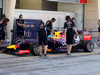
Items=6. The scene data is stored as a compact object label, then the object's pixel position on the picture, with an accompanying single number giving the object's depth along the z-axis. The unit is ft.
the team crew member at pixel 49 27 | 43.71
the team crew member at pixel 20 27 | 50.03
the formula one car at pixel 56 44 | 36.35
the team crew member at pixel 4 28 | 44.01
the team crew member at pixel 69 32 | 36.81
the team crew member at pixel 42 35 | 34.78
